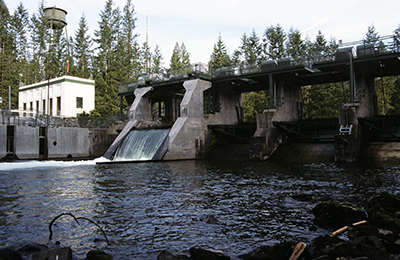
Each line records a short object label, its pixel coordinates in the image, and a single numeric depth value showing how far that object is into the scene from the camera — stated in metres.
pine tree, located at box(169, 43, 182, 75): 81.81
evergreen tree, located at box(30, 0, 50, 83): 73.75
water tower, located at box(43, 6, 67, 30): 68.56
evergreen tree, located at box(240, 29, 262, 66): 68.94
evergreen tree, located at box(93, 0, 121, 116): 63.28
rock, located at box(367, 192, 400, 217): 7.66
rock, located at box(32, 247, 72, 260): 5.52
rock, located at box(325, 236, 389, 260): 5.47
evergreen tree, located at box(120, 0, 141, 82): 73.31
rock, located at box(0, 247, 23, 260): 5.66
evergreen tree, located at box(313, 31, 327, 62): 64.88
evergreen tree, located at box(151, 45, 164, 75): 83.06
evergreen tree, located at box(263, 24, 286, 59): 65.62
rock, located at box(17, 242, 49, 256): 6.23
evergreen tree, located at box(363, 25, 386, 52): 64.45
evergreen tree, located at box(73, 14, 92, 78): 77.62
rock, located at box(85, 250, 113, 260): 5.66
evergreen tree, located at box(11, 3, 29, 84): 73.62
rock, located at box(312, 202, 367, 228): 7.67
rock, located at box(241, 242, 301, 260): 5.70
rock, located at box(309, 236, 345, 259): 5.65
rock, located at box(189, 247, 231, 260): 5.73
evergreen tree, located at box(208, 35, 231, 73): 77.52
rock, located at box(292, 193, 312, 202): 10.92
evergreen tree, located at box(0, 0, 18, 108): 65.69
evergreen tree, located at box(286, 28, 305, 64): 64.75
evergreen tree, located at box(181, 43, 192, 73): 83.39
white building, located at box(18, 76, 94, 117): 51.88
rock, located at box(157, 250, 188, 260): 5.70
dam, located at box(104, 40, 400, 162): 25.69
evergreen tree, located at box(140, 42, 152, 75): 81.25
